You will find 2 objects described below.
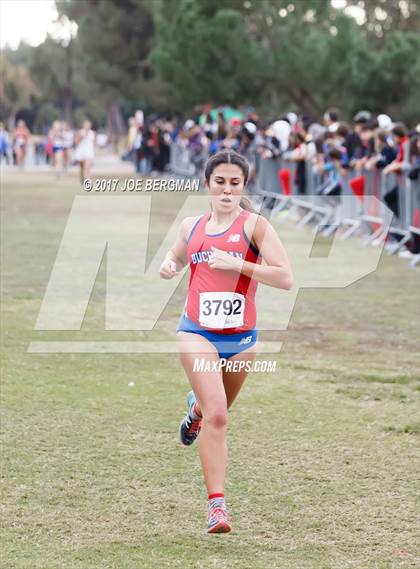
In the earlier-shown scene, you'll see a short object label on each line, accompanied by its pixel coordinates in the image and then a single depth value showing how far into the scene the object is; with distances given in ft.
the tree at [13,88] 303.89
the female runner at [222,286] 17.61
